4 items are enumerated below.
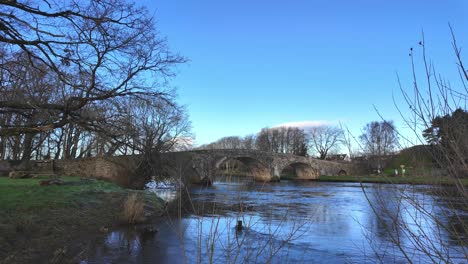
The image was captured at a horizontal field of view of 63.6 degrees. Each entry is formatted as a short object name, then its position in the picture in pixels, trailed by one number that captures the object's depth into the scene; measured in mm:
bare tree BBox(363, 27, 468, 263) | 2697
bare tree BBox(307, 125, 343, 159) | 86312
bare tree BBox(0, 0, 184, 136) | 7484
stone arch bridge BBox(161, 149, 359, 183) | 31600
